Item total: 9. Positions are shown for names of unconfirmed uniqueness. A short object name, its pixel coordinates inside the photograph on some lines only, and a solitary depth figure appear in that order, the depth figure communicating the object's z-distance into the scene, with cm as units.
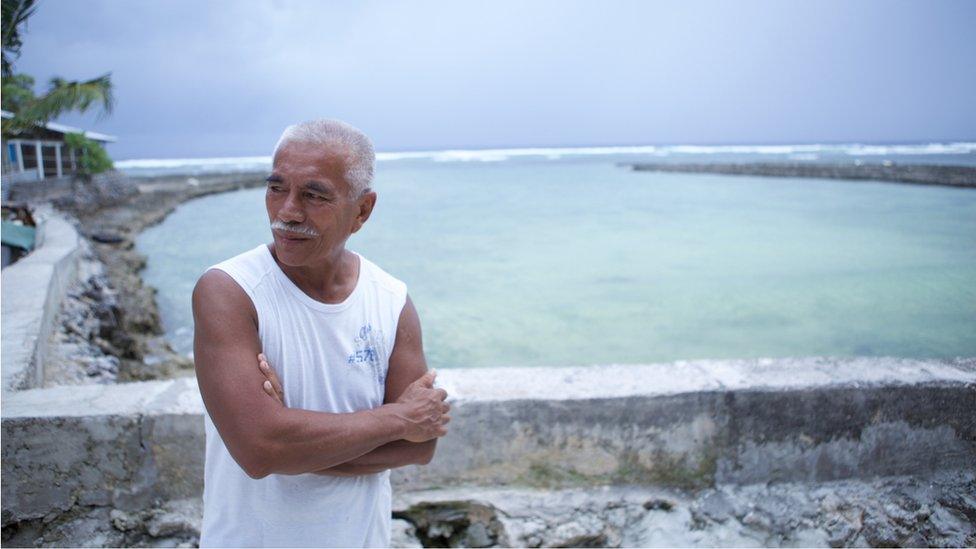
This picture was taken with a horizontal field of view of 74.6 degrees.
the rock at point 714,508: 259
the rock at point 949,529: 250
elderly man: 139
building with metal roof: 2942
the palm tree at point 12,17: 766
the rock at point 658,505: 264
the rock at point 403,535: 247
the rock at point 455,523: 259
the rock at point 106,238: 1770
